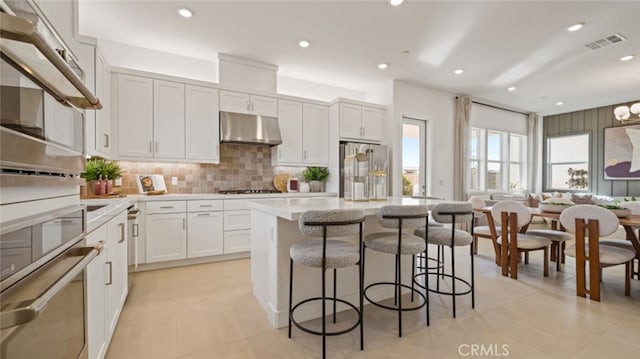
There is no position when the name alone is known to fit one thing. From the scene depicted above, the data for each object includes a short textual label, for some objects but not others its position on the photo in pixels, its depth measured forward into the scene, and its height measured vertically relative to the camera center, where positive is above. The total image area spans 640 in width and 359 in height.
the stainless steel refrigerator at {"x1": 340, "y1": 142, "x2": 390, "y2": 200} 4.82 +0.44
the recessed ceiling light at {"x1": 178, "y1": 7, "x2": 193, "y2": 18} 3.10 +1.84
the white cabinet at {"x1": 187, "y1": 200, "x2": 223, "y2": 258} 3.72 -0.67
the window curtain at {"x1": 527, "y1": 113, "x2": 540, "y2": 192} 7.55 +0.77
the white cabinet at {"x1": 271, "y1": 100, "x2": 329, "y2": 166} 4.61 +0.75
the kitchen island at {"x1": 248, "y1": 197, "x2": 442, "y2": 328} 2.13 -0.73
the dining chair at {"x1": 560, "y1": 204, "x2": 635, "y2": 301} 2.63 -0.64
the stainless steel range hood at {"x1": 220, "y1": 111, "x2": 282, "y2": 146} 4.07 +0.74
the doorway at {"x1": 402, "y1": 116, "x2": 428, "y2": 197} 5.71 +0.46
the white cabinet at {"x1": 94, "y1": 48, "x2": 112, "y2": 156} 2.96 +0.81
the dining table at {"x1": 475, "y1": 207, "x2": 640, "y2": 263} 2.59 -0.40
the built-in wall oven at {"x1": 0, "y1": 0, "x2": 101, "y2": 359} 0.66 -0.05
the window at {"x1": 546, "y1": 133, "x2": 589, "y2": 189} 7.37 +0.50
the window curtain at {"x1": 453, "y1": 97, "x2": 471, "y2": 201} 6.05 +0.61
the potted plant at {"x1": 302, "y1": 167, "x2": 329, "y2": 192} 4.93 +0.03
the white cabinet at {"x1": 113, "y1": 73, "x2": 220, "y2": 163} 3.56 +0.78
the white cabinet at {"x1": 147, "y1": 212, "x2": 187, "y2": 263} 3.50 -0.74
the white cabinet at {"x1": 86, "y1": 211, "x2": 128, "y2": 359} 1.43 -0.65
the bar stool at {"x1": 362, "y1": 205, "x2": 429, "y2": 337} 1.98 -0.33
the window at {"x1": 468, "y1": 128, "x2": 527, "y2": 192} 6.70 +0.47
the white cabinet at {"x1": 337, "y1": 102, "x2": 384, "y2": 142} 4.87 +1.02
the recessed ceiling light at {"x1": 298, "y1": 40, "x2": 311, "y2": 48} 3.86 +1.86
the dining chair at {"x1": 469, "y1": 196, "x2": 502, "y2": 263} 3.63 -0.71
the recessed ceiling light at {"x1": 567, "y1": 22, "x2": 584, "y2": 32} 3.37 +1.85
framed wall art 6.51 +0.65
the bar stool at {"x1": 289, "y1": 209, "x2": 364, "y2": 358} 1.72 -0.34
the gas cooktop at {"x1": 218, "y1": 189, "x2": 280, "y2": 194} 4.37 -0.19
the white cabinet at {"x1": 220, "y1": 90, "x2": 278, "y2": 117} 4.16 +1.14
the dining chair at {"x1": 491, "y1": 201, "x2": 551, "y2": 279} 3.20 -0.68
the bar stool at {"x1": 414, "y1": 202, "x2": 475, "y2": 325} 2.26 -0.32
